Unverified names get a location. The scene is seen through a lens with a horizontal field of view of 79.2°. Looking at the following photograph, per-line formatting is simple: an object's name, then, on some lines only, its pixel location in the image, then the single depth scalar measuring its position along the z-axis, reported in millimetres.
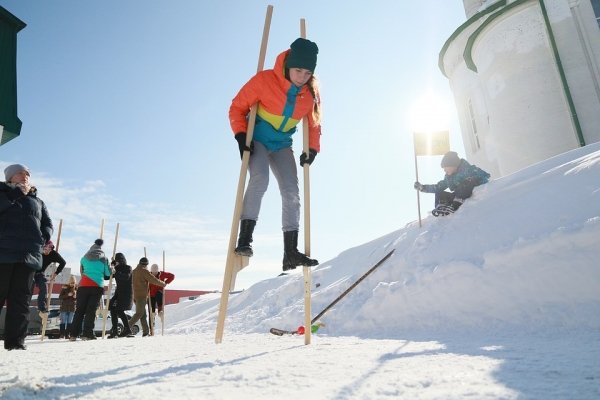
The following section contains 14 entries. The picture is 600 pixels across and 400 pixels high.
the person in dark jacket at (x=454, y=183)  6645
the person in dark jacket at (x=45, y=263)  3951
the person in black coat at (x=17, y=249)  3403
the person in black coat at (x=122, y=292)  8484
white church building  10016
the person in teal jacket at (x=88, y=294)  6934
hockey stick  5000
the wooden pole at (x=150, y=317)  9854
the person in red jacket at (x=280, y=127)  3221
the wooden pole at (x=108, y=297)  9167
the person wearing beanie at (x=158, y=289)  10695
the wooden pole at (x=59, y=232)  10969
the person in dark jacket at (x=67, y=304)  9852
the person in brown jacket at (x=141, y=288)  8781
